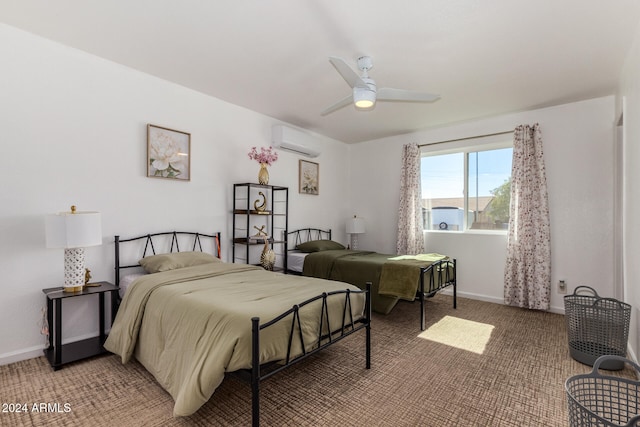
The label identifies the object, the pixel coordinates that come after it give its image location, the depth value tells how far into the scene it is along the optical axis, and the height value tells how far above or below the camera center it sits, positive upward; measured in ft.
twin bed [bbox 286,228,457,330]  11.58 -2.31
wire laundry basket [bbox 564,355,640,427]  3.92 -2.60
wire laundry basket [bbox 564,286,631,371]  8.39 -3.13
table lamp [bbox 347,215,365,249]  18.38 -0.75
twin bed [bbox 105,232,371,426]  5.52 -2.27
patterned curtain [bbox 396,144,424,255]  16.74 +0.40
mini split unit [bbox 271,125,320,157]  15.03 +3.55
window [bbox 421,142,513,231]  15.19 +1.35
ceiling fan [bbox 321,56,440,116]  8.12 +3.37
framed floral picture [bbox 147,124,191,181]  10.91 +2.08
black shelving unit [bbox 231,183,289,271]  13.42 -0.37
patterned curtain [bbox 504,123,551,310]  13.26 -0.64
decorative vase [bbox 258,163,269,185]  13.57 +1.59
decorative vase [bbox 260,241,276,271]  13.19 -1.89
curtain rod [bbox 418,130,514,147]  14.60 +3.76
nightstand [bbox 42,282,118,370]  7.88 -3.31
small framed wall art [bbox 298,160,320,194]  17.01 +1.96
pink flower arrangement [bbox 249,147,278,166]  13.47 +2.42
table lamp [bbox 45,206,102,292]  7.87 -0.67
